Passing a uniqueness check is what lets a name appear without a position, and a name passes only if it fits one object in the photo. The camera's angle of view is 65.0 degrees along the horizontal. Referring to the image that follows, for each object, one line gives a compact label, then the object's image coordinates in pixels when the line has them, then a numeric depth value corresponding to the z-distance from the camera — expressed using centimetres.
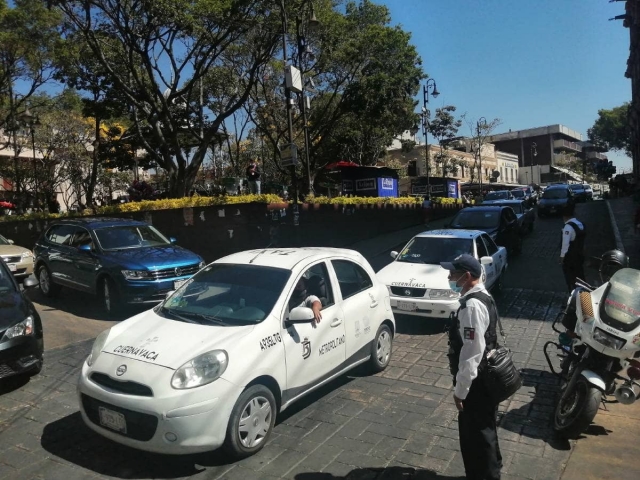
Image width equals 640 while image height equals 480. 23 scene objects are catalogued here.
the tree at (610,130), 8044
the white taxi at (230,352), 368
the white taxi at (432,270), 759
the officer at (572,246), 784
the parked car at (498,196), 2721
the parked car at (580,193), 3406
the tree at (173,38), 1554
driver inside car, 460
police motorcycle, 401
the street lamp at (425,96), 2608
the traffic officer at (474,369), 316
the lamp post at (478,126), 4682
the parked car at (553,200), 2395
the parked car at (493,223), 1301
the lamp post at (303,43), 1299
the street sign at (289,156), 1234
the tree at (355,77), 2425
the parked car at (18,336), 520
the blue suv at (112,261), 845
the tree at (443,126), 4641
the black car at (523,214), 1648
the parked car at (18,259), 1140
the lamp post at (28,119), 2143
